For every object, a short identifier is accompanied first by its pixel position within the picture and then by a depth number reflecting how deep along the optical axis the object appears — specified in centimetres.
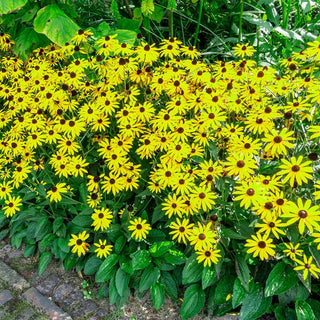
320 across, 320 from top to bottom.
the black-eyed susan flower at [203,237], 173
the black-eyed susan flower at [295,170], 157
